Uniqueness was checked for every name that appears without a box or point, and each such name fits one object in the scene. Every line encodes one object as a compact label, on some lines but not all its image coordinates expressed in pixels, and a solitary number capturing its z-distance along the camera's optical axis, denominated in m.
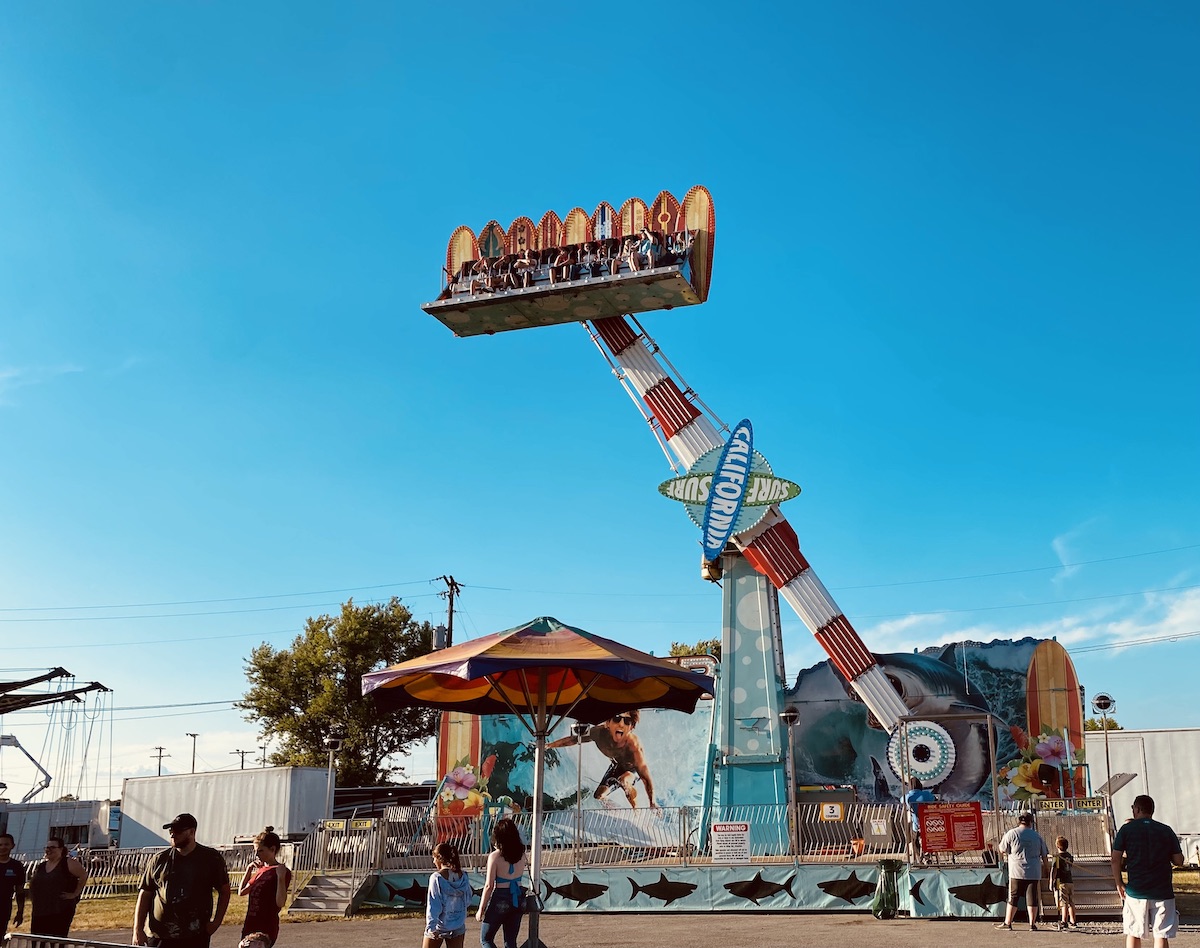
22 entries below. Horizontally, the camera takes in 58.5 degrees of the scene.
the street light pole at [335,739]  49.75
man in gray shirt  15.39
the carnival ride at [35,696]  42.12
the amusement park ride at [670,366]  27.52
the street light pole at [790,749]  27.54
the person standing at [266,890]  8.50
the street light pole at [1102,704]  22.86
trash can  18.39
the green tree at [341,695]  49.72
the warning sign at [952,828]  17.86
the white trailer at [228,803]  34.66
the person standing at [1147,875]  9.02
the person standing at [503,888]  9.35
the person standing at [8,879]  10.62
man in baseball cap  7.63
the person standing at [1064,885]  15.95
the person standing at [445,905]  9.57
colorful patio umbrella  11.77
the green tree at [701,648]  60.10
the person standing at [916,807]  18.25
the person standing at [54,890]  10.16
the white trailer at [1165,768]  31.58
